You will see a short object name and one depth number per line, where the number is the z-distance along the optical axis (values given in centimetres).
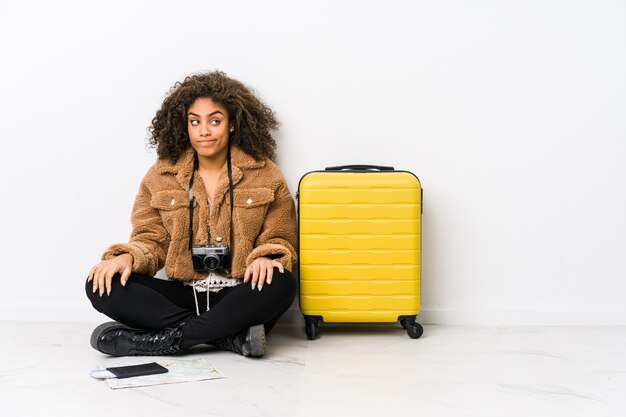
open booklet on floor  191
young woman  221
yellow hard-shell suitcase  245
